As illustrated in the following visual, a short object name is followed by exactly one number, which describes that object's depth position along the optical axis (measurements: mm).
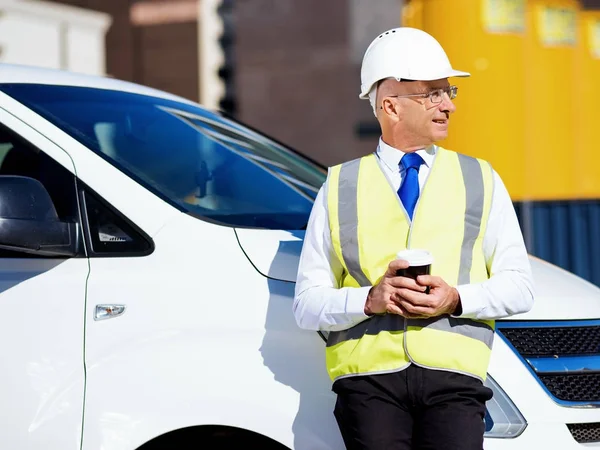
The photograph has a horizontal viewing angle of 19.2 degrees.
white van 4706
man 4254
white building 19719
